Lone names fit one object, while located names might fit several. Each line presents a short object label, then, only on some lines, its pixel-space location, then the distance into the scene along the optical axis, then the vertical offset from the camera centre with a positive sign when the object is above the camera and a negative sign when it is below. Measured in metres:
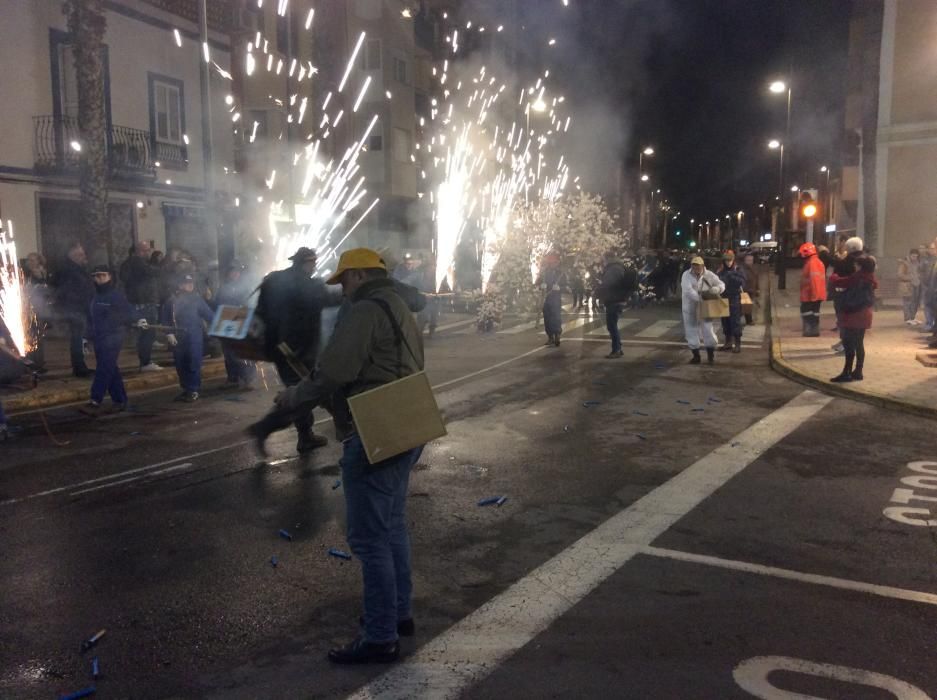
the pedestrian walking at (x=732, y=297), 14.60 -0.32
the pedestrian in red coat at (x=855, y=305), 10.66 -0.36
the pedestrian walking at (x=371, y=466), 3.74 -0.81
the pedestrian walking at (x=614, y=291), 14.12 -0.19
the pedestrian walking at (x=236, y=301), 11.67 -0.22
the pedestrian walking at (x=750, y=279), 18.98 -0.02
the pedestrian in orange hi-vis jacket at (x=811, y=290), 15.62 -0.24
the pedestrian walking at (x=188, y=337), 10.60 -0.65
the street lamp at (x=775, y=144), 37.81 +6.24
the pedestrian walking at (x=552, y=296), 15.27 -0.27
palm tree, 15.12 +3.06
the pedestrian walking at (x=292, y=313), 7.21 -0.25
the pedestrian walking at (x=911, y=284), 16.67 -0.17
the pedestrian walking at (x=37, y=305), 12.28 -0.25
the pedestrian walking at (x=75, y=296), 11.62 -0.11
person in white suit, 13.27 -0.35
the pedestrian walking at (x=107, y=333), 9.56 -0.52
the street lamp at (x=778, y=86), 27.98 +6.48
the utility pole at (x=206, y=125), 15.34 +3.07
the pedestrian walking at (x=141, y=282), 14.70 +0.09
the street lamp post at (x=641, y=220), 87.06 +6.32
